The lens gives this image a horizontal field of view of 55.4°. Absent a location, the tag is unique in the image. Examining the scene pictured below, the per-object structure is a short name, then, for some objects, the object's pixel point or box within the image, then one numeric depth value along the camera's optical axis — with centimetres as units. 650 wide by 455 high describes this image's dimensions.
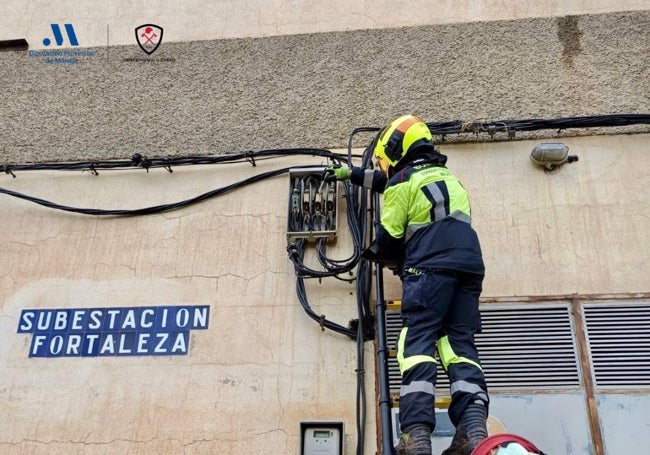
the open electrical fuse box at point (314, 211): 429
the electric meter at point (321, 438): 360
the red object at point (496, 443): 240
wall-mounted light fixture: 429
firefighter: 283
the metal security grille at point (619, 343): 369
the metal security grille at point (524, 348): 373
